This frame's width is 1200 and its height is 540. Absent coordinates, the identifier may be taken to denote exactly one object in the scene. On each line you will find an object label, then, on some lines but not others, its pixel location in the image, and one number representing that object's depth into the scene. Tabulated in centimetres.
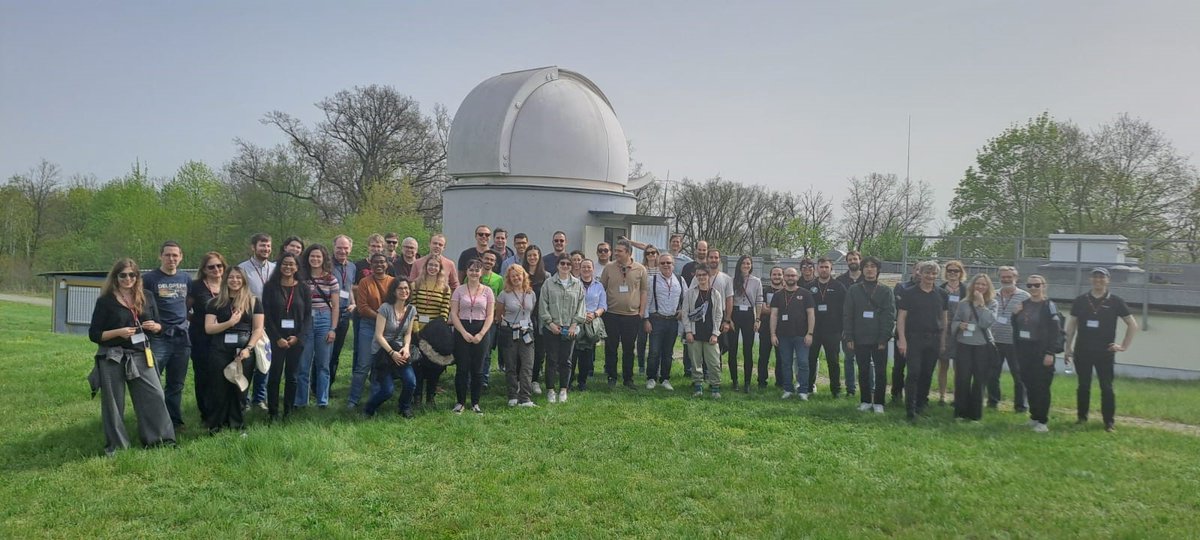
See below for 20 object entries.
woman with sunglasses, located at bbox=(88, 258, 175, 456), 545
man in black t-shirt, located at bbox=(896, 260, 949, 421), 745
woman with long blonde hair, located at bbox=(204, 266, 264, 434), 593
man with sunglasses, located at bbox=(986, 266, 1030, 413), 778
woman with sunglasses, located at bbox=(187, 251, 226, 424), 608
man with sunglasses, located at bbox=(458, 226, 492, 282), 825
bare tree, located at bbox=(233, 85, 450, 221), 3597
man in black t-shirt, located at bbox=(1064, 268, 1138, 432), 729
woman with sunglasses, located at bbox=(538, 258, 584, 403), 769
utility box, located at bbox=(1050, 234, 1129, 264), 1588
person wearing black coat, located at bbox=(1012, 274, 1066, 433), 716
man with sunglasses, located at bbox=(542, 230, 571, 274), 872
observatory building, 1471
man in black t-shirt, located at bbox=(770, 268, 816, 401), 838
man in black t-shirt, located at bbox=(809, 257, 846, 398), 840
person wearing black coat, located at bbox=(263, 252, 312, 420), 630
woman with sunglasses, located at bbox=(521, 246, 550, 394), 807
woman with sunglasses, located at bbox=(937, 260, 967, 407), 783
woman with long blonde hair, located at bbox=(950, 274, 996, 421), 743
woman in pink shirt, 702
